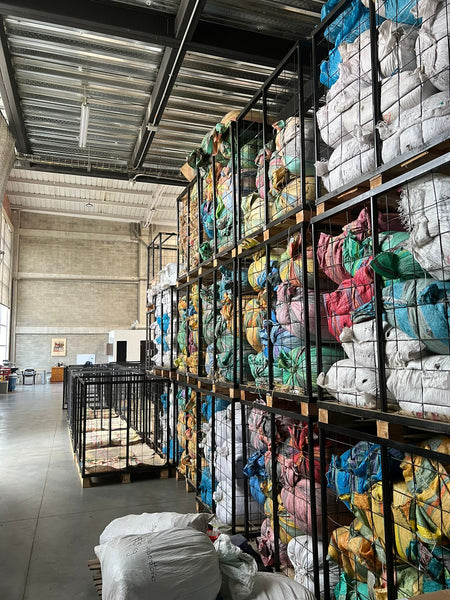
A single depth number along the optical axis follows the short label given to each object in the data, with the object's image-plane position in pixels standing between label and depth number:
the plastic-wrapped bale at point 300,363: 3.15
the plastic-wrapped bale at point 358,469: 2.52
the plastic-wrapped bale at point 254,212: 3.80
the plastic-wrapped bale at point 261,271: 3.66
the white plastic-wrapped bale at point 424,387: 2.03
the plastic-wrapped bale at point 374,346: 2.25
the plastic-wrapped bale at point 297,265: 3.30
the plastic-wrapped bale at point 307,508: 3.08
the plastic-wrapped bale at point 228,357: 4.36
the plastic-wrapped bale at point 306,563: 2.96
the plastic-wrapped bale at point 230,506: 4.30
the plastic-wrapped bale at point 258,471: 3.82
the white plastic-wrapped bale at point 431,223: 2.06
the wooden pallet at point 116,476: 6.14
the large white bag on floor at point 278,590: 2.77
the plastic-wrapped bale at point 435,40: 2.12
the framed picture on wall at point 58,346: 24.36
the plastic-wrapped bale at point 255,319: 3.92
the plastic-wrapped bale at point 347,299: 2.59
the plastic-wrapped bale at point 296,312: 3.20
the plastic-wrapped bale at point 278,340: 3.47
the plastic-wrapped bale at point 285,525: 3.36
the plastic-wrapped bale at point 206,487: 4.94
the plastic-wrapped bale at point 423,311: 2.07
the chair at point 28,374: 22.72
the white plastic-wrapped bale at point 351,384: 2.49
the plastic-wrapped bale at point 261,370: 3.71
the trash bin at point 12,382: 19.18
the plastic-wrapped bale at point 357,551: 2.49
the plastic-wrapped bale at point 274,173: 3.58
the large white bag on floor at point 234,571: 2.80
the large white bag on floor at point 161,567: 2.55
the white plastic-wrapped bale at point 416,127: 2.10
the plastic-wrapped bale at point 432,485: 2.07
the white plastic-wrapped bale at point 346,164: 2.62
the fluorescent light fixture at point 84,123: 6.37
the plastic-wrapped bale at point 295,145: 3.38
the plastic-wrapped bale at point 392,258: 2.32
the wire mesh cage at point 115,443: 6.44
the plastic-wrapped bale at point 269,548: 3.50
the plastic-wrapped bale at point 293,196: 3.31
